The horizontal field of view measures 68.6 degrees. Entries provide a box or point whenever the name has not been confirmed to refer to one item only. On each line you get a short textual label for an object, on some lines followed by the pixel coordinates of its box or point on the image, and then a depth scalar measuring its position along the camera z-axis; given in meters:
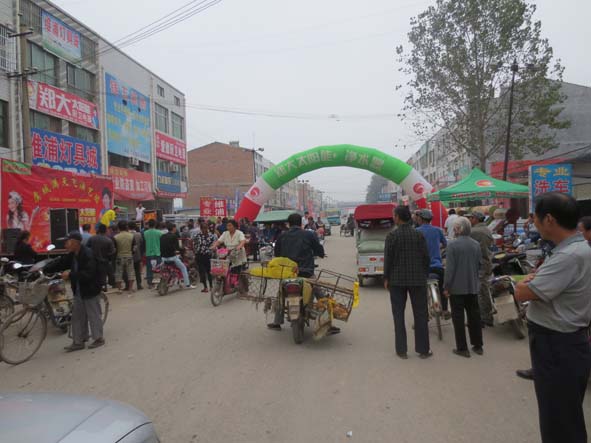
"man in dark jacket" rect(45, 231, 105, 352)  5.99
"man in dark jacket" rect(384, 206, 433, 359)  5.38
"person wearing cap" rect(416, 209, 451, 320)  6.98
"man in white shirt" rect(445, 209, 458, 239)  10.91
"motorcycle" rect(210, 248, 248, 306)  9.02
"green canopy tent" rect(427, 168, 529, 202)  13.06
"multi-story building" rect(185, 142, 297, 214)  58.16
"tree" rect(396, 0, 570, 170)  20.02
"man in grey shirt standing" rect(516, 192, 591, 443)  2.34
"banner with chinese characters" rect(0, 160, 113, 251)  10.41
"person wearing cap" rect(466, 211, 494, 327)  6.45
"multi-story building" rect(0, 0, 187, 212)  16.98
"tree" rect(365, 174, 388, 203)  127.56
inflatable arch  18.03
